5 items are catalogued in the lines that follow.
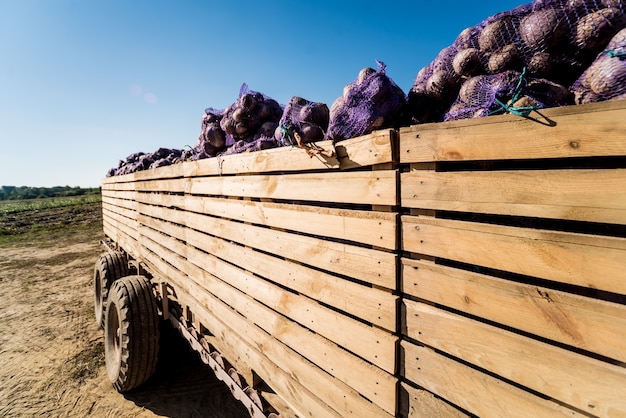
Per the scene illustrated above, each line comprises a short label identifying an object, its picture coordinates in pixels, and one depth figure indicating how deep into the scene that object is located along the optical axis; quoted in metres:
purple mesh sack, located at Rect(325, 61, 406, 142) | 1.91
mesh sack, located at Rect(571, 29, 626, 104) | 1.26
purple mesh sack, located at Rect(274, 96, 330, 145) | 2.23
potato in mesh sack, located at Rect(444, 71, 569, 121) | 1.43
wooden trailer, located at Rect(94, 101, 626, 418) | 1.04
